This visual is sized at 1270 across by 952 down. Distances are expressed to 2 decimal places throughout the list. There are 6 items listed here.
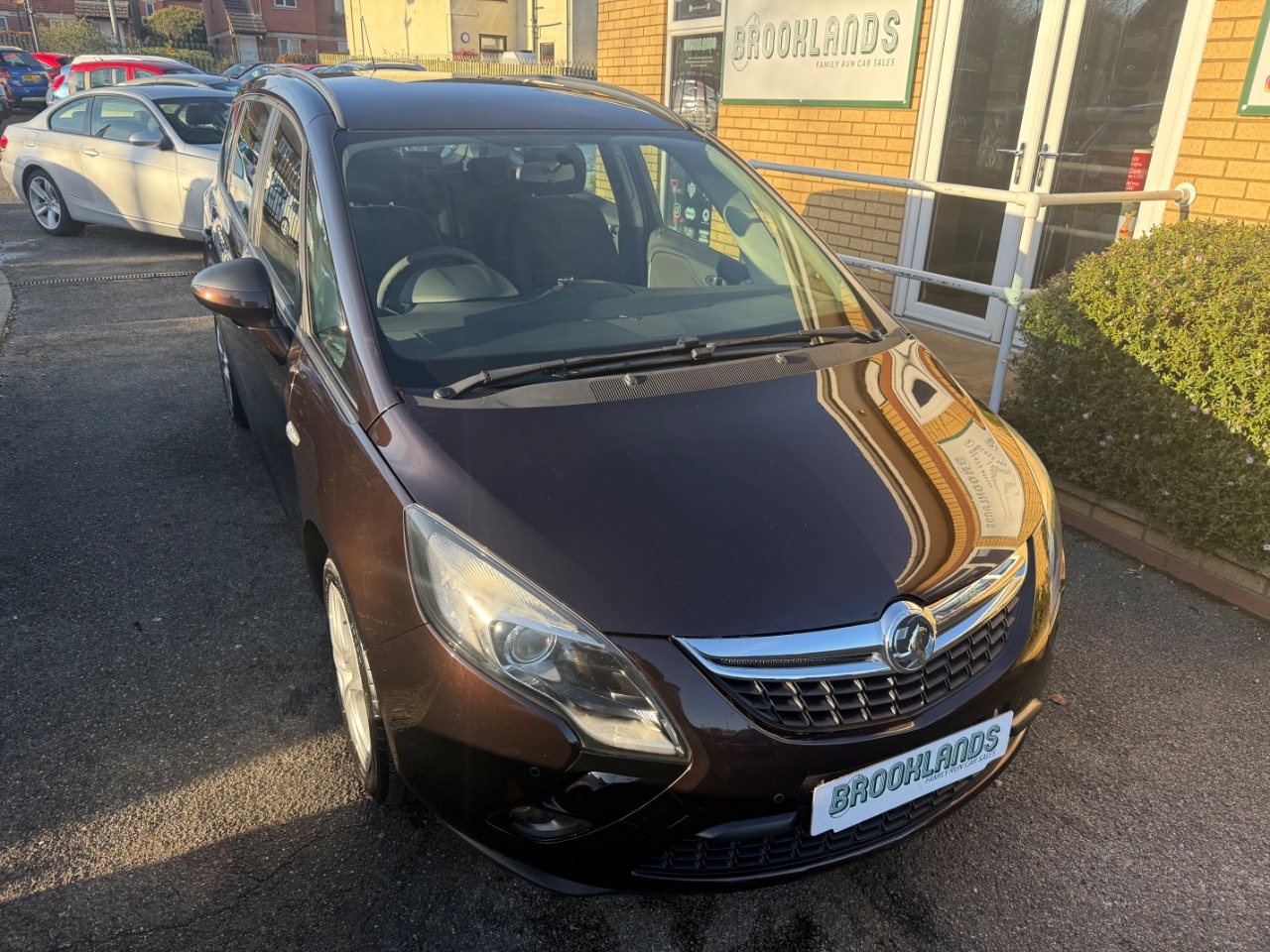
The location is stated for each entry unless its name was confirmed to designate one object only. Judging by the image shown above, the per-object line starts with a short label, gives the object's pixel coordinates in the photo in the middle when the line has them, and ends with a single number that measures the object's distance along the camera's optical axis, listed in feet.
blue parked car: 84.89
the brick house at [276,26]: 181.37
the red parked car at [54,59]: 92.61
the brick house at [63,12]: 171.53
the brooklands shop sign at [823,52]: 21.52
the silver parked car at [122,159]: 29.48
